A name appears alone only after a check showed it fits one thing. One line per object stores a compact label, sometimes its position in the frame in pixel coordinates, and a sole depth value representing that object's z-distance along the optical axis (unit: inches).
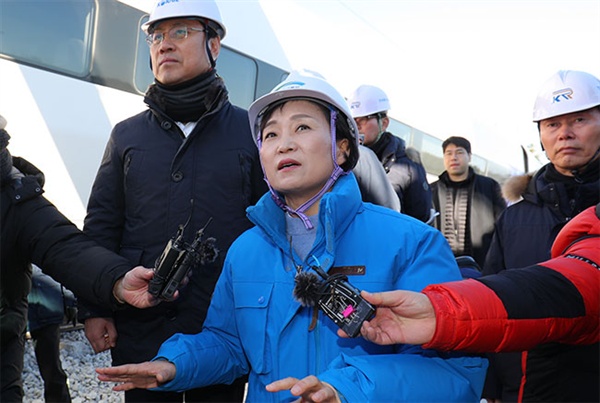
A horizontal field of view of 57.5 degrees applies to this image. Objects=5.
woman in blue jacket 57.3
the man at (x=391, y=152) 179.6
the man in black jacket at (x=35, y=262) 81.4
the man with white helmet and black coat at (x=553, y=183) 97.4
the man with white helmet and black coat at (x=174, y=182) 96.4
